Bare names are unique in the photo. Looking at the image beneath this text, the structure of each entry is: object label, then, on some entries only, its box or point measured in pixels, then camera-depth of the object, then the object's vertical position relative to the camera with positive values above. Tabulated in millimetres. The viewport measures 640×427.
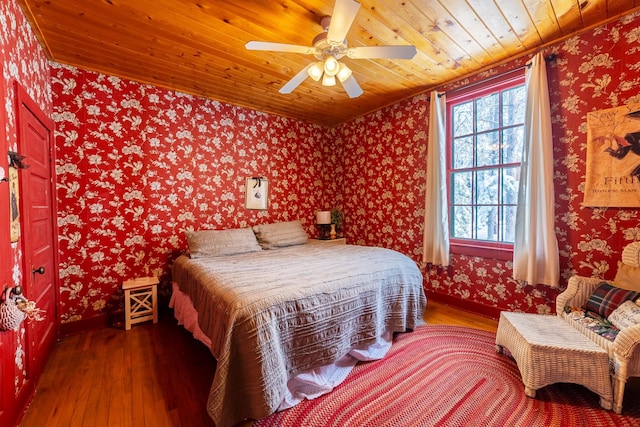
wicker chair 1399 -805
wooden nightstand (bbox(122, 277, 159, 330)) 2521 -904
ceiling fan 1519 +996
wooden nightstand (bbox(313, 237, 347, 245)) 3752 -488
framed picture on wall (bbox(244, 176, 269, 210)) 3512 +180
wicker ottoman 1479 -888
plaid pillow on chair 1680 -609
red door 1592 -159
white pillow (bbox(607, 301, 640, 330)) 1488 -641
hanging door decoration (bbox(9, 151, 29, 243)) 1417 +84
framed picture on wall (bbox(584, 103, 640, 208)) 1918 +345
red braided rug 1438 -1144
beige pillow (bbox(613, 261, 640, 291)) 1757 -492
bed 1394 -665
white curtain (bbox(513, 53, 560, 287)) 2213 +104
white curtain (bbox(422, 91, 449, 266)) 2924 +235
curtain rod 2234 +1222
